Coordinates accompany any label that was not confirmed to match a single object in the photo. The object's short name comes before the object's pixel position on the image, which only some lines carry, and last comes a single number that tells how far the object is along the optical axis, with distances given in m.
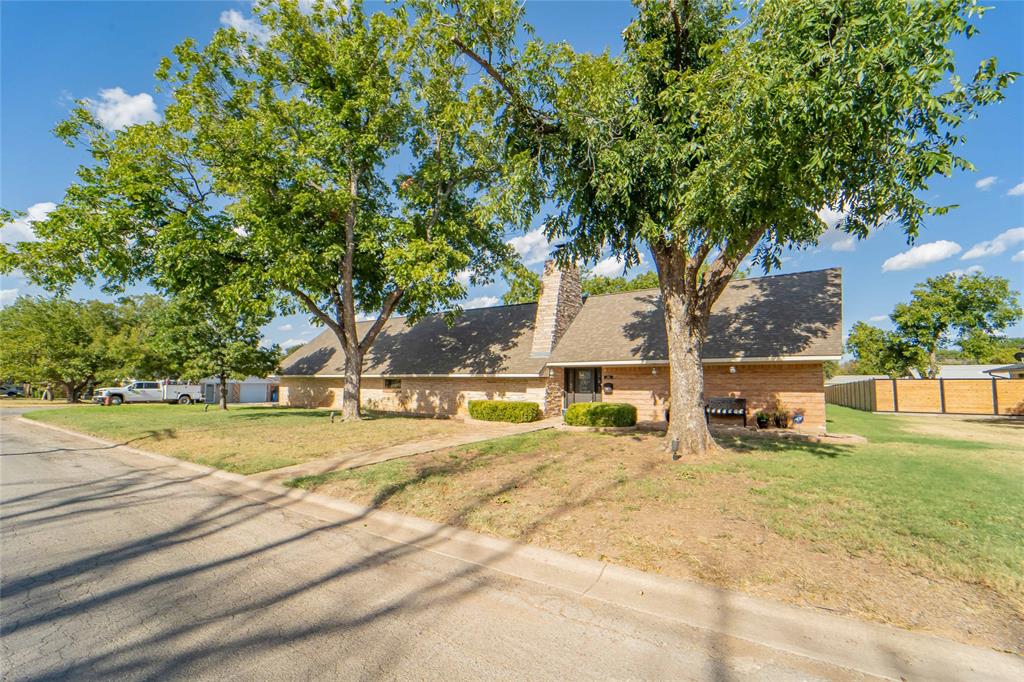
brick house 14.75
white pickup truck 33.09
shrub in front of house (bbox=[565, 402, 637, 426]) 15.31
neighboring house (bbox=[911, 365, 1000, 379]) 34.50
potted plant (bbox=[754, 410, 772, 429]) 14.24
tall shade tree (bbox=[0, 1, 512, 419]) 14.45
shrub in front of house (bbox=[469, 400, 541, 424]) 17.62
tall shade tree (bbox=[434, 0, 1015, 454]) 5.63
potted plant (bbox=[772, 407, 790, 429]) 14.42
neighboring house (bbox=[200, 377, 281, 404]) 39.91
